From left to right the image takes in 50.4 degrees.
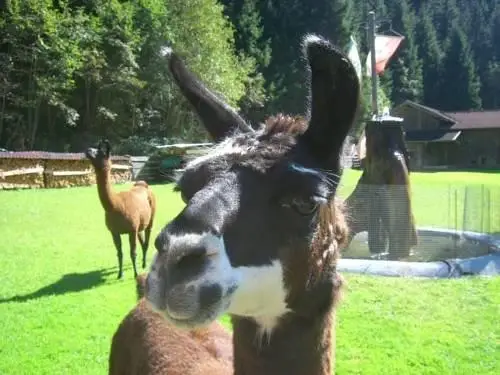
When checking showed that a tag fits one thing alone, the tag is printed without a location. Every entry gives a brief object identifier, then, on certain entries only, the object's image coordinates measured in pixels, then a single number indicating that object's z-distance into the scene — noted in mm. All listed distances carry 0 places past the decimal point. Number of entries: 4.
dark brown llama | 1730
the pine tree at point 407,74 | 81125
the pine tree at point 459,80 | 81188
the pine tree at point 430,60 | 84438
